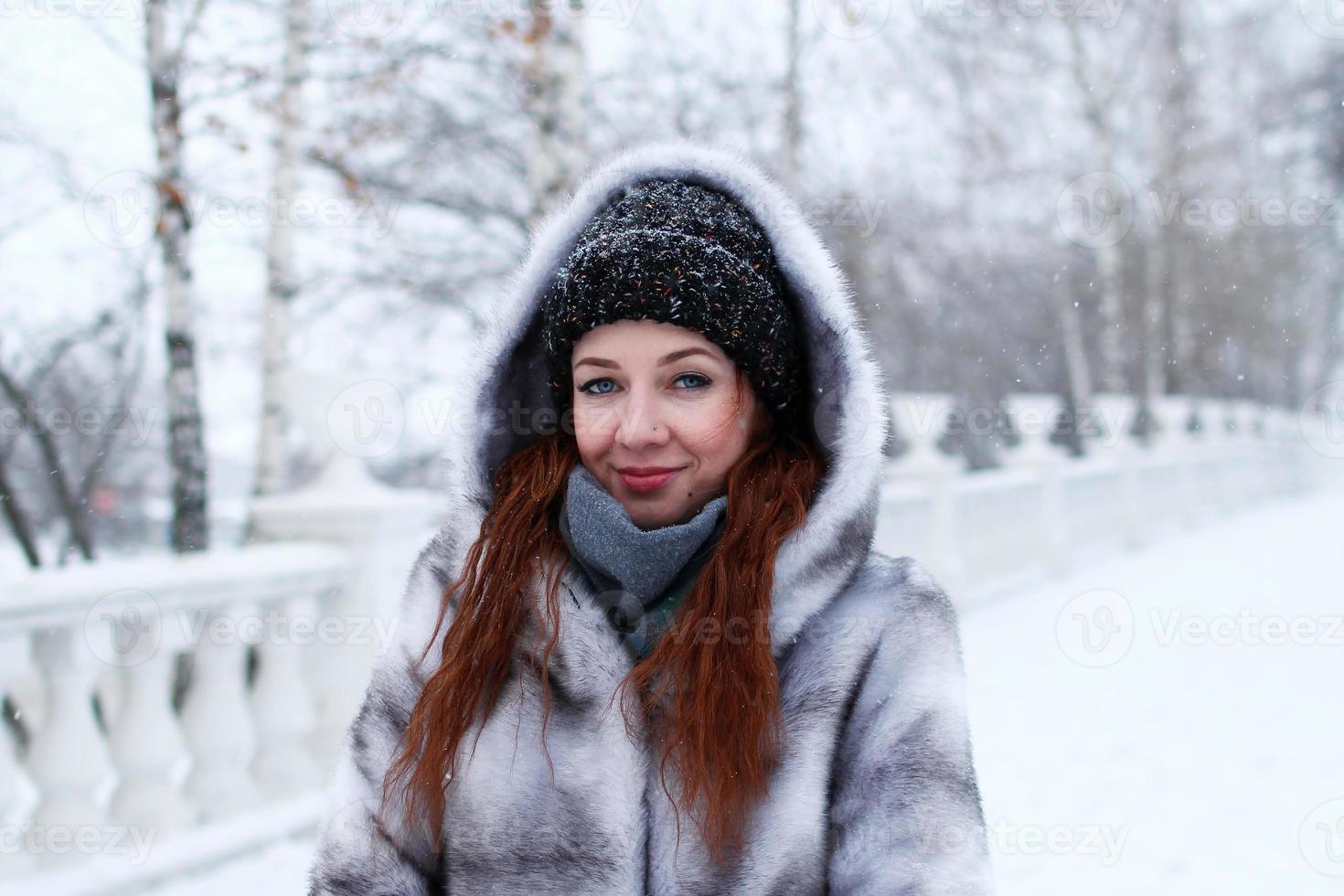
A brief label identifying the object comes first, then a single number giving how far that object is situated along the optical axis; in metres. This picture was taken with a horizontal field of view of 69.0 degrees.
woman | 1.27
